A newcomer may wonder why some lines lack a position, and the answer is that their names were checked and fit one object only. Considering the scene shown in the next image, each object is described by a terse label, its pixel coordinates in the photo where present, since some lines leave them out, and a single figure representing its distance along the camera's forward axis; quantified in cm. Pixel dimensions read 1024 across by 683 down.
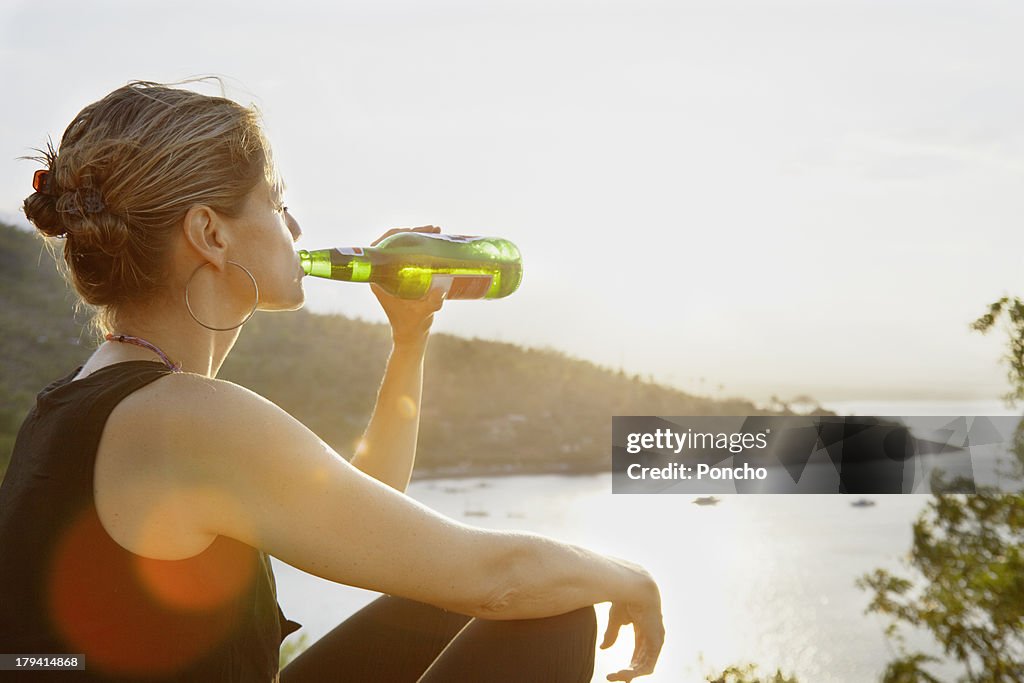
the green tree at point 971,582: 265
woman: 87
